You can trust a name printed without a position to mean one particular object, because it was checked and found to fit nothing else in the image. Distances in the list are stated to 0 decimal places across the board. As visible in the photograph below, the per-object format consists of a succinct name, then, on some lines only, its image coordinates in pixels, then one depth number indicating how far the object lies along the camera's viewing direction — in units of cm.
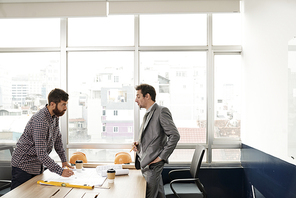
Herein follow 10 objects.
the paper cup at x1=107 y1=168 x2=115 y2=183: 252
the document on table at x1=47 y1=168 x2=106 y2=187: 249
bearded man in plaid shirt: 247
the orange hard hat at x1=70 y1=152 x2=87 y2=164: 372
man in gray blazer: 270
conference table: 218
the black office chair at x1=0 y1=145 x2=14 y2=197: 403
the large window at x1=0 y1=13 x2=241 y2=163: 418
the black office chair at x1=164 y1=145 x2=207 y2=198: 304
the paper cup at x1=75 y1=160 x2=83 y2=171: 290
